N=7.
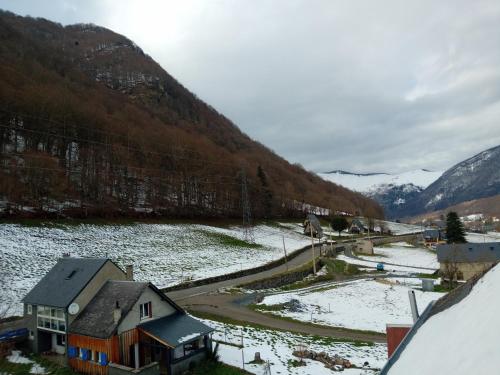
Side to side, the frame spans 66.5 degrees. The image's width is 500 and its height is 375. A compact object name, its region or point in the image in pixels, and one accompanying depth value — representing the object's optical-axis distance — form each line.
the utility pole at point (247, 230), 75.94
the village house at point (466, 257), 54.41
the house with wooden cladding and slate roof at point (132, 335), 21.50
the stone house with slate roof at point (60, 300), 23.55
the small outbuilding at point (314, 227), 93.39
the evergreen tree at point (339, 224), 112.19
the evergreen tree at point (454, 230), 79.06
